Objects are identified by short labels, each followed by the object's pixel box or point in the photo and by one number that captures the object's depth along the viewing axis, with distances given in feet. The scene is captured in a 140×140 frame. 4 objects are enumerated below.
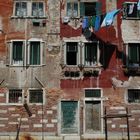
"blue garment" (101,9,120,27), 83.10
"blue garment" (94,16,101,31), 86.48
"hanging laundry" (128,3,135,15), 87.90
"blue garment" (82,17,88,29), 89.11
